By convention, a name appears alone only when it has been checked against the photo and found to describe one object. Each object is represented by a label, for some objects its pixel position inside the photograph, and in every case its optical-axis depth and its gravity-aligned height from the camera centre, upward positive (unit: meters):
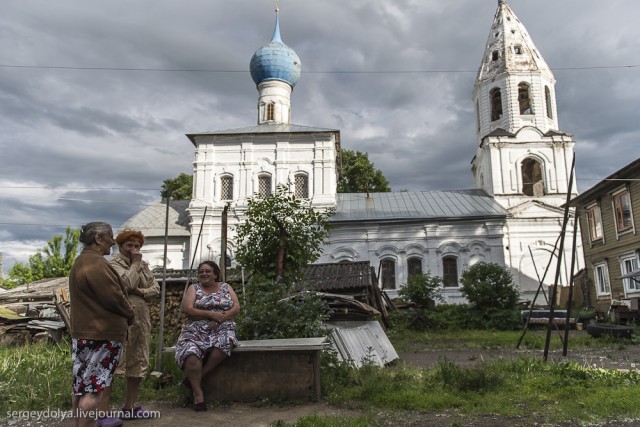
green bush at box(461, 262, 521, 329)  16.36 -0.05
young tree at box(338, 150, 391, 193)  32.56 +8.28
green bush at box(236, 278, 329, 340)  5.97 -0.26
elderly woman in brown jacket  3.31 -0.20
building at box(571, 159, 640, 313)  15.85 +2.19
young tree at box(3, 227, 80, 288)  29.83 +2.40
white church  21.81 +5.09
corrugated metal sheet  7.14 -0.75
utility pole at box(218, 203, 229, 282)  8.31 +0.90
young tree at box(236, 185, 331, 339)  8.09 +1.00
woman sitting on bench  4.73 -0.33
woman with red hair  4.39 -0.14
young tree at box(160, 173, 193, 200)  32.81 +7.81
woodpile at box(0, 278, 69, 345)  9.87 -0.50
